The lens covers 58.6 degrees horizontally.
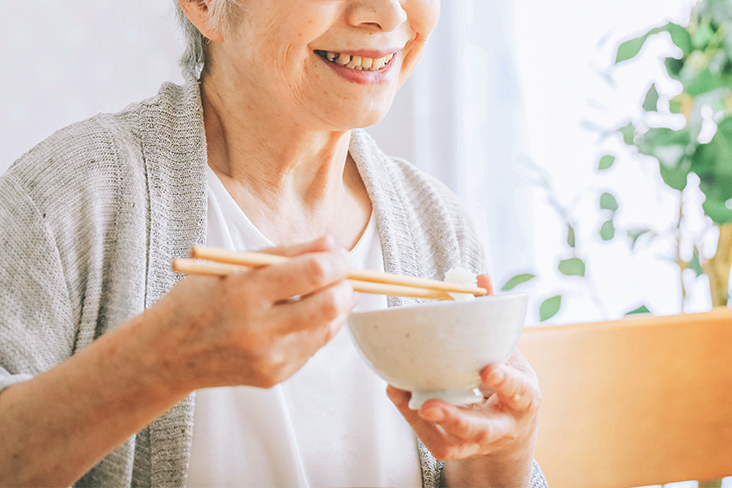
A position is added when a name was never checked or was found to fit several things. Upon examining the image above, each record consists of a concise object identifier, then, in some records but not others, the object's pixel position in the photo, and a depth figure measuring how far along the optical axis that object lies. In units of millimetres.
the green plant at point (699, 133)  1729
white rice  752
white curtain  2420
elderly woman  630
